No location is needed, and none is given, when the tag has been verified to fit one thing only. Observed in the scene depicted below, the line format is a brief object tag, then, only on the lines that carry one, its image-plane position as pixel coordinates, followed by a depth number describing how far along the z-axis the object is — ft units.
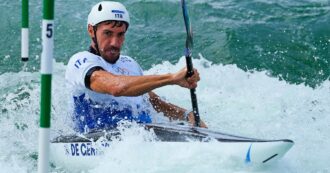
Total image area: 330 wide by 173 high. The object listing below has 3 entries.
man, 34.68
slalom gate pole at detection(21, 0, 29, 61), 34.96
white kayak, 30.99
